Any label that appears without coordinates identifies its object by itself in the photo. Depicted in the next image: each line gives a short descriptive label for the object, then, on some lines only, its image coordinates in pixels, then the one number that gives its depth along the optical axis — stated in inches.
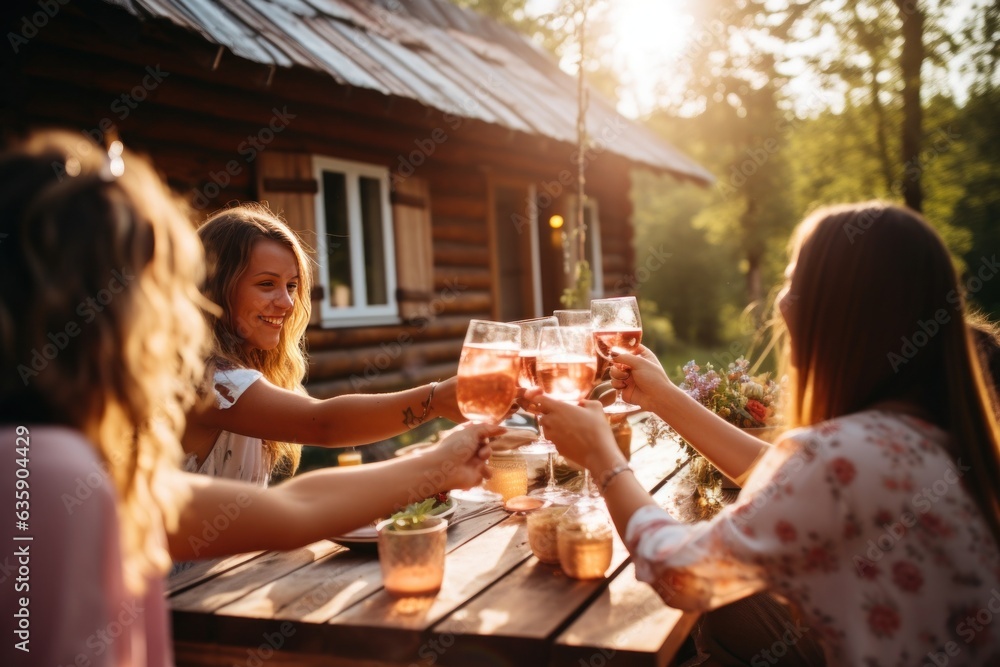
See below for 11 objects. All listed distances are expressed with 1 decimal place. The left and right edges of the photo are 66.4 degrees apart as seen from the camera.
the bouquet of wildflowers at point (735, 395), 101.5
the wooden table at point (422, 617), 56.2
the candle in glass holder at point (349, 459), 104.2
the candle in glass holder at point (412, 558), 64.5
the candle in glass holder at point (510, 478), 98.4
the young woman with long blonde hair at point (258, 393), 94.6
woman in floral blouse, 54.3
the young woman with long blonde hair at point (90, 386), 36.2
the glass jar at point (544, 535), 71.1
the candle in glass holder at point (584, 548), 67.4
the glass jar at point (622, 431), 104.3
